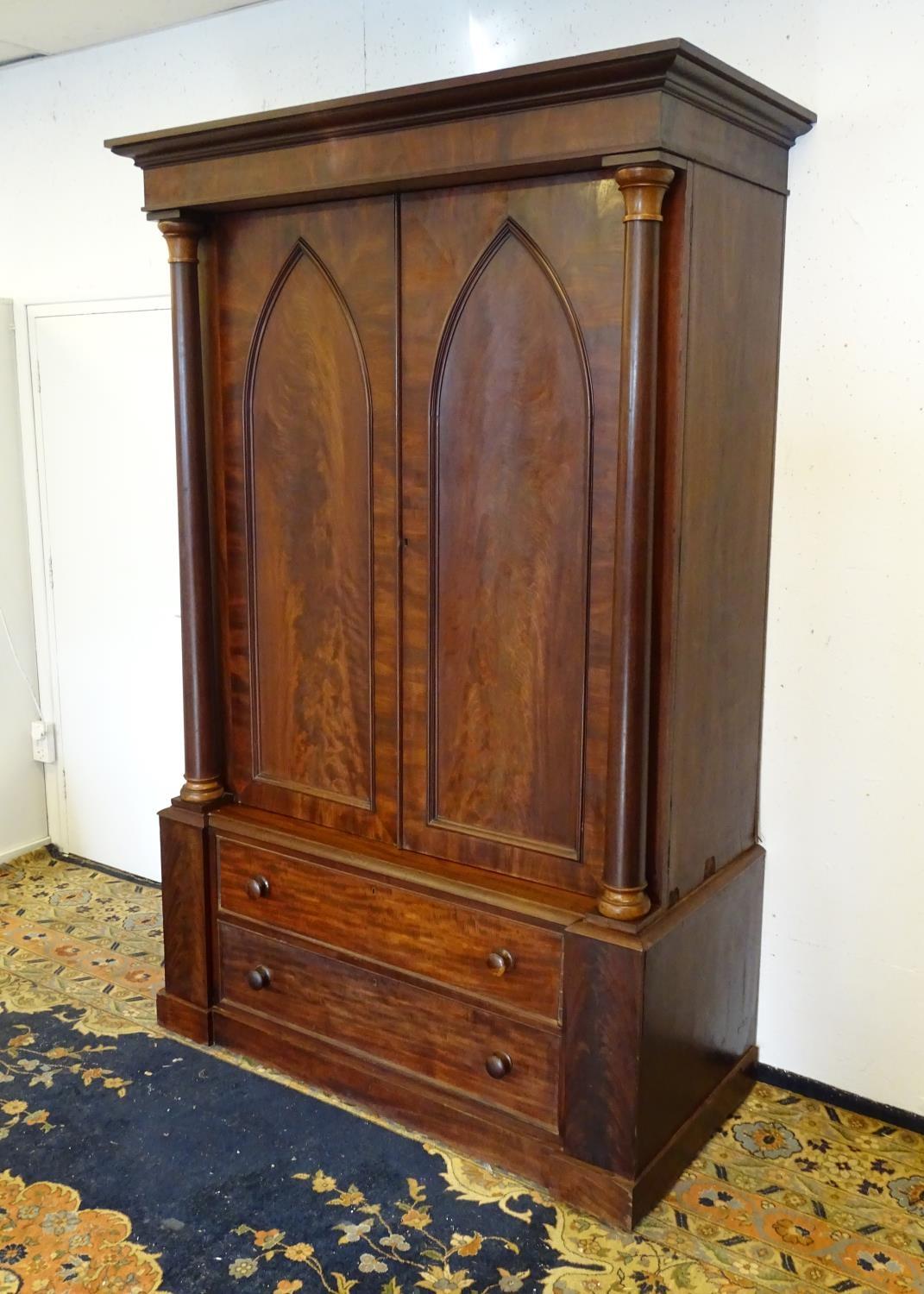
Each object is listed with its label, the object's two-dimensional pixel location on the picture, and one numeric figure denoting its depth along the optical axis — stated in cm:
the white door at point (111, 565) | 334
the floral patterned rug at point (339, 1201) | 201
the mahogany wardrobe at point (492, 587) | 200
